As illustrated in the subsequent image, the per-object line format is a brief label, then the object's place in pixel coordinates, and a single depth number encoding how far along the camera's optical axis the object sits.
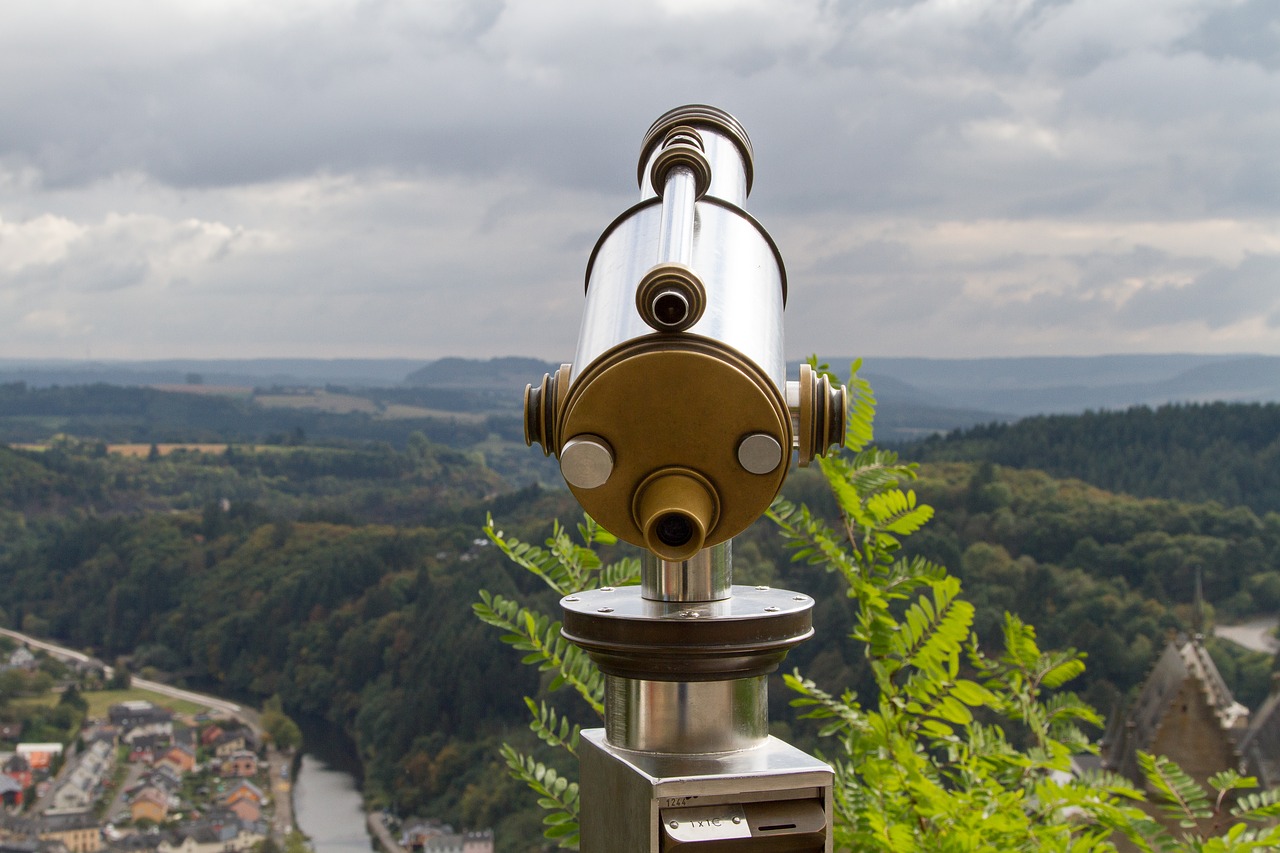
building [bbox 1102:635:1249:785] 20.89
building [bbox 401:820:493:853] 28.48
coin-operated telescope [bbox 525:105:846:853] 1.47
